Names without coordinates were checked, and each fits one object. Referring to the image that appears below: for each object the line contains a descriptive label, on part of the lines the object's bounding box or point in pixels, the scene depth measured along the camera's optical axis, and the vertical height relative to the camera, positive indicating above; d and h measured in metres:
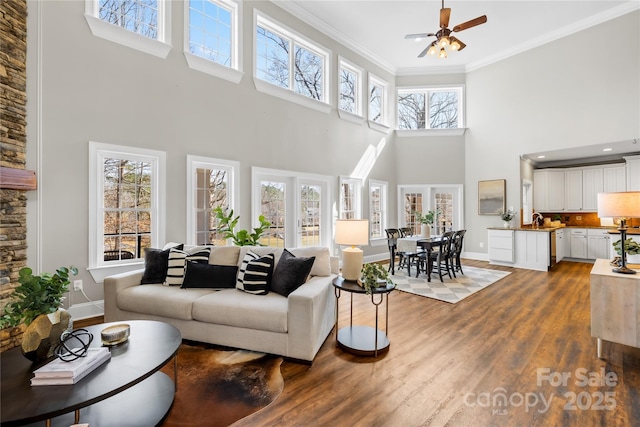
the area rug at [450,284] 4.62 -1.22
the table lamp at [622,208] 2.66 +0.05
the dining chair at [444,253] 5.33 -0.73
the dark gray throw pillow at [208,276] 3.18 -0.66
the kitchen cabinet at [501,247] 6.87 -0.77
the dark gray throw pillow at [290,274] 2.89 -0.59
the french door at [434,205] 8.11 +0.26
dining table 5.34 -0.60
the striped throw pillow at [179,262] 3.26 -0.53
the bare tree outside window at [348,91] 7.05 +2.99
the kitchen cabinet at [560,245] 7.00 -0.75
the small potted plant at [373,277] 2.69 -0.58
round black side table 2.69 -1.22
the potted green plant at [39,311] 1.70 -0.56
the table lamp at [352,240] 2.96 -0.26
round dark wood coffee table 1.38 -0.88
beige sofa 2.52 -0.88
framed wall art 7.30 +0.44
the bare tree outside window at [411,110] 8.40 +2.93
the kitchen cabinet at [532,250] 6.38 -0.79
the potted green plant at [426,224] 5.83 -0.20
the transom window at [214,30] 4.54 +2.93
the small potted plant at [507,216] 7.03 -0.05
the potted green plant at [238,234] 4.40 -0.27
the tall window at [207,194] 4.46 +0.32
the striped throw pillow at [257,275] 2.97 -0.62
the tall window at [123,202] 3.69 +0.16
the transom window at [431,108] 8.20 +2.97
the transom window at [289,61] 5.41 +3.04
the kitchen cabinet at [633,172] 6.39 +0.90
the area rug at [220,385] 1.92 -1.28
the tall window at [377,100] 7.76 +3.07
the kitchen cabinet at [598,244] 6.82 -0.70
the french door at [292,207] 5.45 +0.15
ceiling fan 4.45 +2.81
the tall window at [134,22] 3.65 +2.55
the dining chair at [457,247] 5.70 -0.64
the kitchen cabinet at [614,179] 6.71 +0.81
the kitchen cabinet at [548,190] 7.80 +0.63
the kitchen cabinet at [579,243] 7.22 -0.71
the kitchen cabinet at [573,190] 7.51 +0.62
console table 2.52 -0.81
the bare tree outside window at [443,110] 8.23 +2.90
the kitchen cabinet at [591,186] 7.12 +0.68
